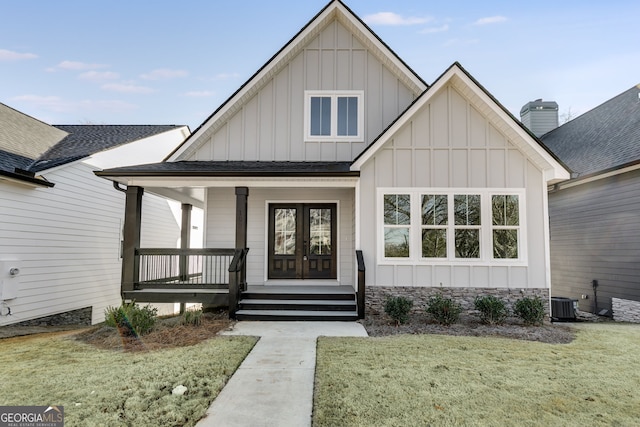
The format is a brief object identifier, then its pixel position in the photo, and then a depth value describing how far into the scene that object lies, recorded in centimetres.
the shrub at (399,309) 695
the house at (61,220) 803
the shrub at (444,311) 700
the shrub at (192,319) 687
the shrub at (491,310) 707
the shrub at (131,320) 616
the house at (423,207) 764
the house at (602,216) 915
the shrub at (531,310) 701
